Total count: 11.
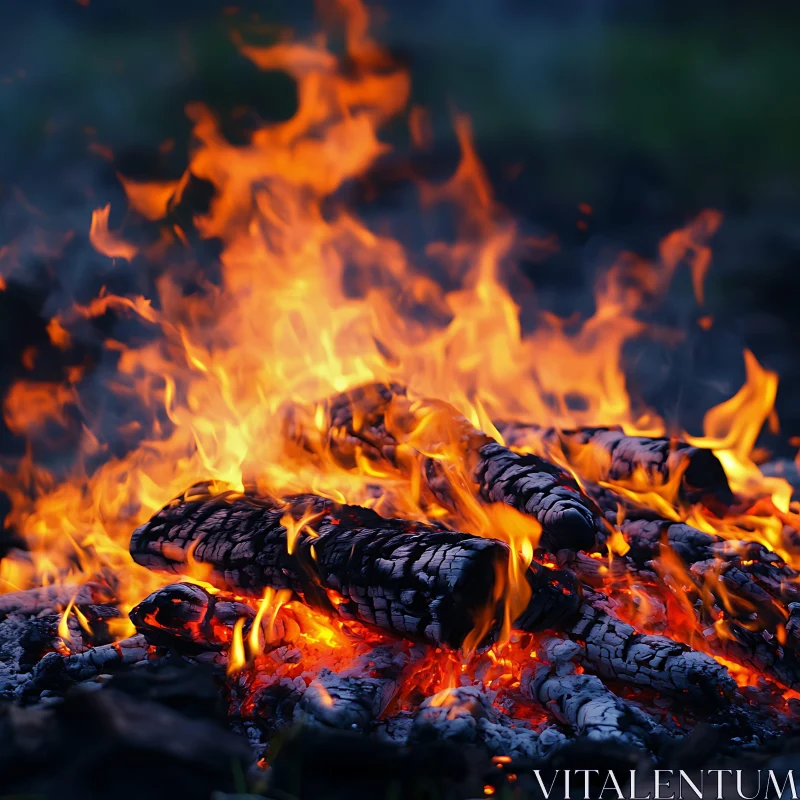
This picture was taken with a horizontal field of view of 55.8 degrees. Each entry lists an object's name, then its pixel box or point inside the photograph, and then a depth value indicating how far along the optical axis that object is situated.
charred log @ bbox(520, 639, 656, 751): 2.09
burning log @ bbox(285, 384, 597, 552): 2.71
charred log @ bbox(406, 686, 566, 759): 2.06
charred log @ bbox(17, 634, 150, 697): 2.65
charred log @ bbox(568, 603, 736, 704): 2.37
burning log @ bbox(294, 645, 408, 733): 2.20
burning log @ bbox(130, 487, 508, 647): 2.40
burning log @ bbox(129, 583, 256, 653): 2.70
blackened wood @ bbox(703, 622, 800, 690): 2.49
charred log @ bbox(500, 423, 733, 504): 3.32
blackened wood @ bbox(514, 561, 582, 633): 2.57
